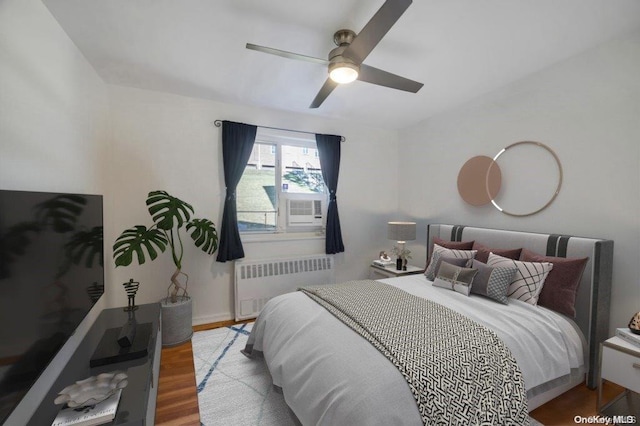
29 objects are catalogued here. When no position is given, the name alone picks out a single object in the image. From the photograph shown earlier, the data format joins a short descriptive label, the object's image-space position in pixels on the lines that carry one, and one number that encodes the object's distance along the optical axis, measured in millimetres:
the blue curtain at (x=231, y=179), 3020
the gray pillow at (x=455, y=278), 2236
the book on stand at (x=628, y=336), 1617
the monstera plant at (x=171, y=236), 2180
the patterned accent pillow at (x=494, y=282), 2068
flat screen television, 931
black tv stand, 1211
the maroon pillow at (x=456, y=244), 2755
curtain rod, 3043
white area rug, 1690
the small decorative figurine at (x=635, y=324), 1664
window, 3350
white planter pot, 2506
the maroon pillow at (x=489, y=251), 2348
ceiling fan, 1318
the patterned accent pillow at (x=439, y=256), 2521
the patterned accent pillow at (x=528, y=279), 2018
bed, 1162
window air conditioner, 3553
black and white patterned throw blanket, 1170
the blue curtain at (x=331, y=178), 3594
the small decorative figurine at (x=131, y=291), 2146
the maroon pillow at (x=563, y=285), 1920
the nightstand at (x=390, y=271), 3233
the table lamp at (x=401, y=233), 3355
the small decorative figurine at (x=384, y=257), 3609
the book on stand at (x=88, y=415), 1099
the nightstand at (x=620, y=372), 1545
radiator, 3109
